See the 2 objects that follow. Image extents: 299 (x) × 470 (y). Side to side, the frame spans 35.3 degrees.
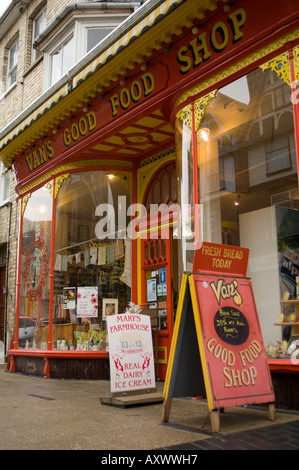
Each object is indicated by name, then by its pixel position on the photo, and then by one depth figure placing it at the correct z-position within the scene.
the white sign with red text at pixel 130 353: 5.62
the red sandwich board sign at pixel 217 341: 4.18
